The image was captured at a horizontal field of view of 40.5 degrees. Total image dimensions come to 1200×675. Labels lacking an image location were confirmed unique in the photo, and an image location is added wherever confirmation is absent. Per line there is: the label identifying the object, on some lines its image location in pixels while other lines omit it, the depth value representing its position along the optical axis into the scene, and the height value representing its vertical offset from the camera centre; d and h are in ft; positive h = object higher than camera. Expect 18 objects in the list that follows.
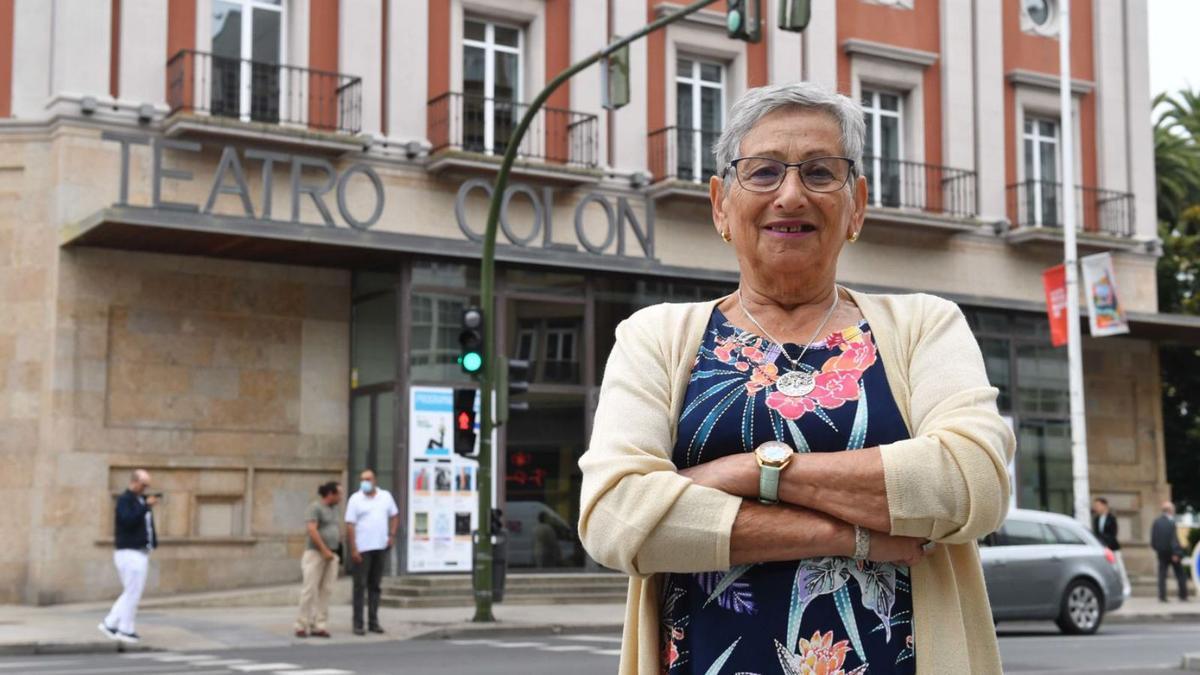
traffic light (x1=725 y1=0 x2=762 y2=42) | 53.47 +15.50
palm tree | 133.08 +26.45
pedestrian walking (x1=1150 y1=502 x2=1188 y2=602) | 91.09 -2.73
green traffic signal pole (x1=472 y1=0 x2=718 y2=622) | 62.49 +3.69
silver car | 62.59 -2.99
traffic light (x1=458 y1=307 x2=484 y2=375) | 62.59 +5.90
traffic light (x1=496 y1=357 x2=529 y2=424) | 64.28 +4.36
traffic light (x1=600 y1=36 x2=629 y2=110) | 59.11 +15.21
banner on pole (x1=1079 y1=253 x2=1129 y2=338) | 90.12 +10.83
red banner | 90.89 +10.91
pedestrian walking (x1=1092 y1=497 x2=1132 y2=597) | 87.71 -1.64
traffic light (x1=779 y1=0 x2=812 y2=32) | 50.52 +14.91
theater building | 75.15 +12.26
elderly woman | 8.31 +0.20
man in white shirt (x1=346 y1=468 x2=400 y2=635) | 62.13 -1.69
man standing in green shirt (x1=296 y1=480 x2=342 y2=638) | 59.47 -2.42
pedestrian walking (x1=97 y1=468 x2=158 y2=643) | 55.01 -1.63
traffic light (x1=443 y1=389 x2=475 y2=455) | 63.10 +2.78
